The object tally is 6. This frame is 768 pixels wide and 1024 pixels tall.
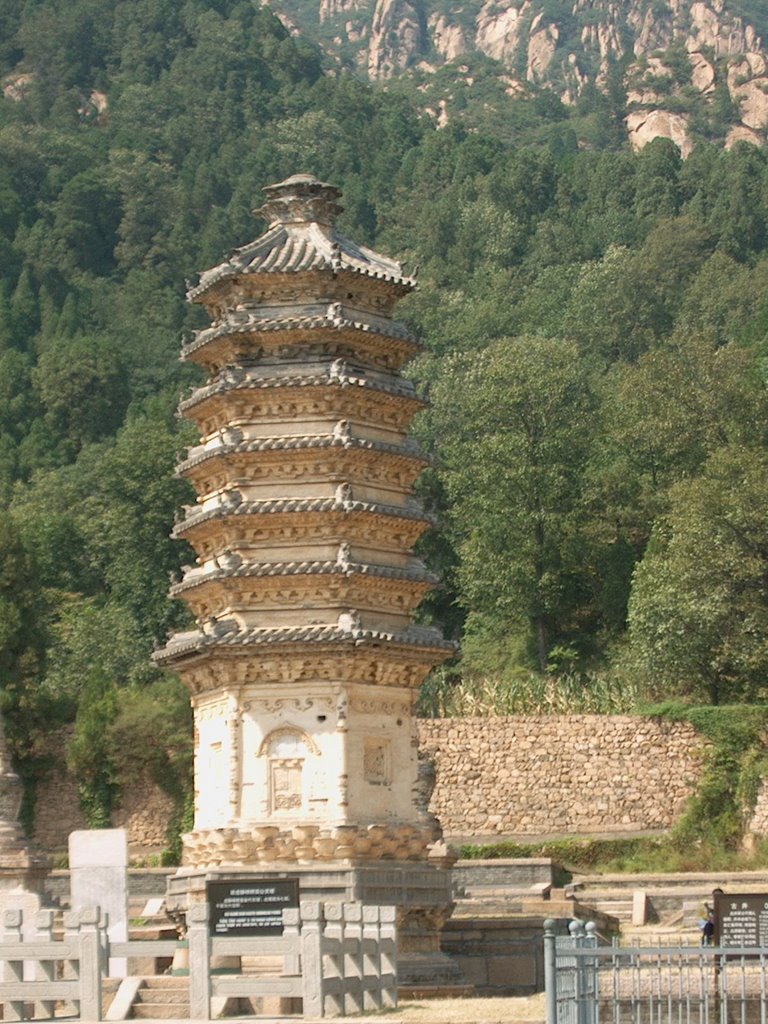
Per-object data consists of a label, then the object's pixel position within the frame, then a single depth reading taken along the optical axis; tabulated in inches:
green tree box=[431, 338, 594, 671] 2760.8
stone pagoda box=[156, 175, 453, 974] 1608.0
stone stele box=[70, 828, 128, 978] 1545.3
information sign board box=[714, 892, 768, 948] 1425.9
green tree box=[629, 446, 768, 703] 2405.3
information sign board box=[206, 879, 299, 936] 1472.7
